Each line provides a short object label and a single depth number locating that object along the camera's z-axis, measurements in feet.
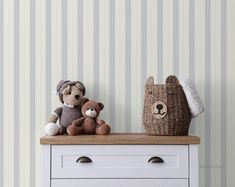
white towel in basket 7.41
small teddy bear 7.48
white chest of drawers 6.95
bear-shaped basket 7.38
